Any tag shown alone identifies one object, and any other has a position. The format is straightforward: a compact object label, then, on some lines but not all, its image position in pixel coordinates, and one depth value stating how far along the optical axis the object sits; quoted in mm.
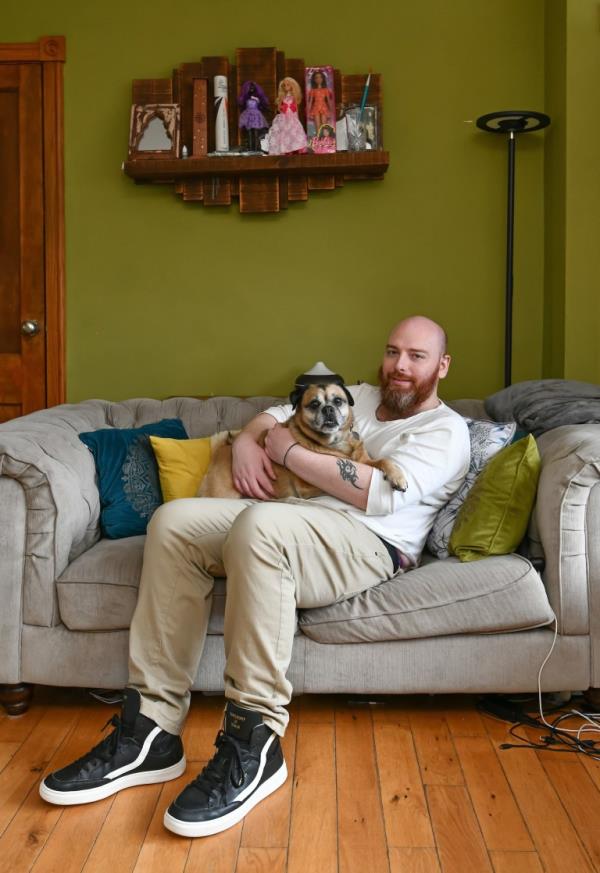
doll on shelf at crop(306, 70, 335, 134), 3254
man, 1797
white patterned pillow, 2363
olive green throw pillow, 2238
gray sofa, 2137
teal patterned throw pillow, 2551
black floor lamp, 3047
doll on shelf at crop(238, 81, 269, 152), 3230
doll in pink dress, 3230
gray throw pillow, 2492
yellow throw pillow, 2652
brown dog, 2418
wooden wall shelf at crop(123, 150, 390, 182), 3217
